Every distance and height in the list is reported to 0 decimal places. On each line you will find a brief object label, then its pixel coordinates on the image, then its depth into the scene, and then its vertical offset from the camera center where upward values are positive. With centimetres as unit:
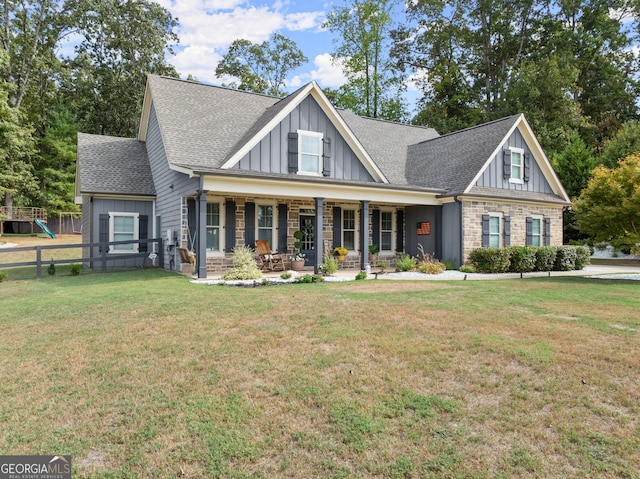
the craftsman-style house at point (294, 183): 1272 +188
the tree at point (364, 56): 3175 +1441
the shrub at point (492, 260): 1330 -59
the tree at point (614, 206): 1183 +106
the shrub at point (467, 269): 1354 -90
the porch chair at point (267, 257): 1309 -49
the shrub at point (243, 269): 1070 -72
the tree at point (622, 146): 2191 +510
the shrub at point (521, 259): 1367 -58
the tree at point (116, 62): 3250 +1449
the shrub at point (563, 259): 1488 -63
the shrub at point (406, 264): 1370 -75
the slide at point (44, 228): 2983 +97
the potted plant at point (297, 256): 1365 -50
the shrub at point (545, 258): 1425 -56
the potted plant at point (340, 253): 1432 -40
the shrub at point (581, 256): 1545 -54
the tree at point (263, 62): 3625 +1602
